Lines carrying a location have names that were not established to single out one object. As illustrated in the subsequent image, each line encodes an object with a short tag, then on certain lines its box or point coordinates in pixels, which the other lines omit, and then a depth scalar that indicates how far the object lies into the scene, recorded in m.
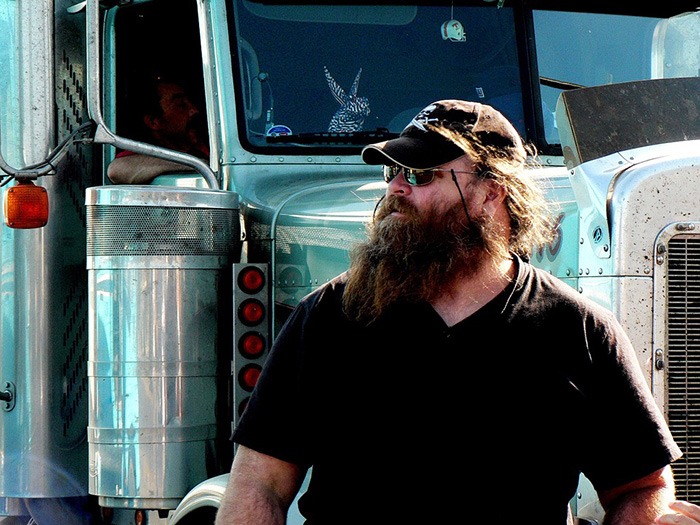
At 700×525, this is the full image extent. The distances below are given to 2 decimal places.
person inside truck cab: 8.96
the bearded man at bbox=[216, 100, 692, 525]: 4.47
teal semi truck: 7.26
